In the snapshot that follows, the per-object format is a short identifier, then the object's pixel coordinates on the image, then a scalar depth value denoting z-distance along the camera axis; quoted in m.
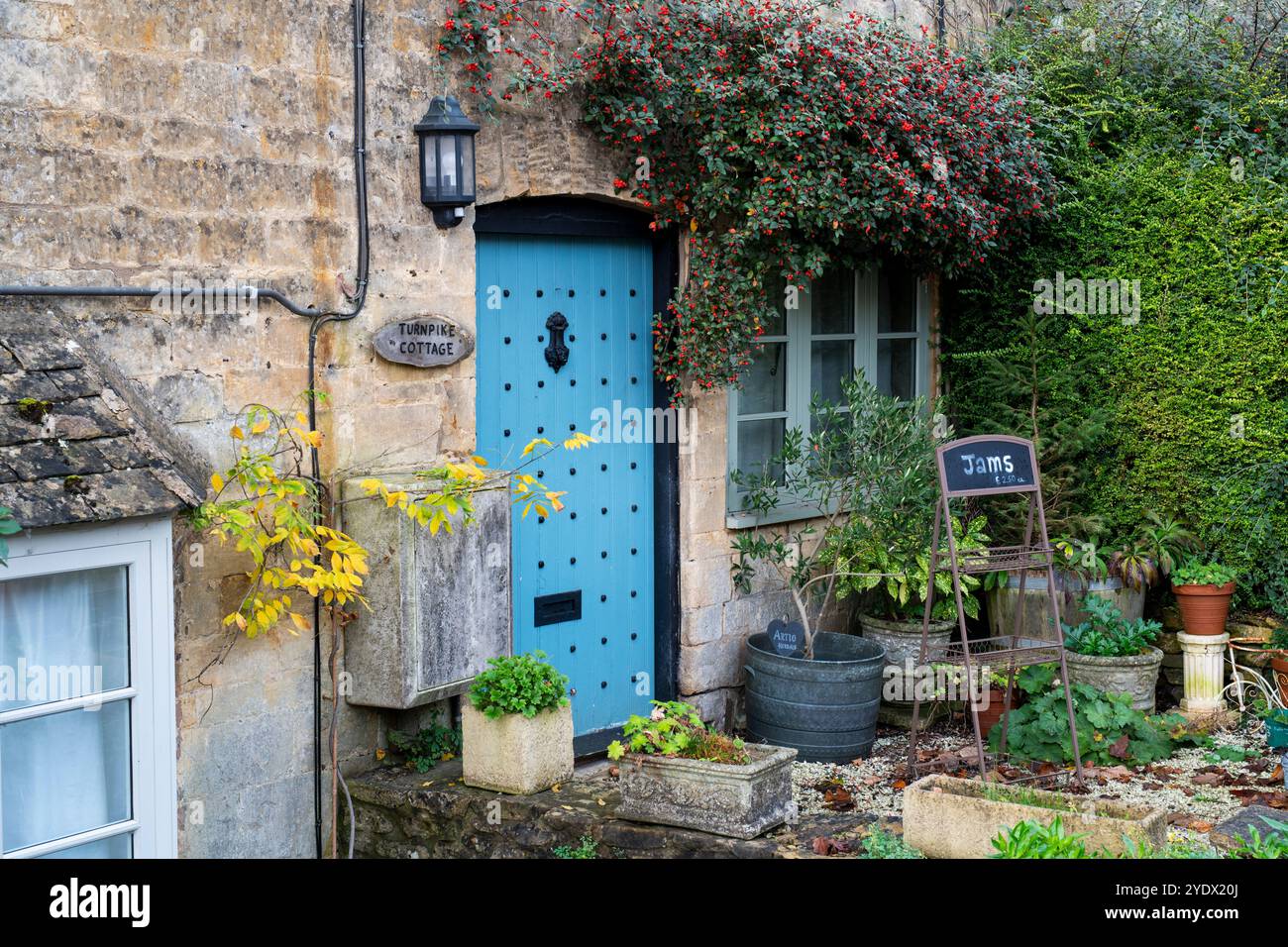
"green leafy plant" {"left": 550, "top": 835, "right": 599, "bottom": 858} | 5.46
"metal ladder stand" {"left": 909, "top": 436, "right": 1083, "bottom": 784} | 6.61
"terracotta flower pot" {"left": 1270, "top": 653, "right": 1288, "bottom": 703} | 7.70
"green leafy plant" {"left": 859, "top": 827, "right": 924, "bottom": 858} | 5.25
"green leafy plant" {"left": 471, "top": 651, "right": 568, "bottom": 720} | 5.64
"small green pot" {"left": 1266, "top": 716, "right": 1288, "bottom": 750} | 6.92
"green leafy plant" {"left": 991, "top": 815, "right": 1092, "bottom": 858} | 4.48
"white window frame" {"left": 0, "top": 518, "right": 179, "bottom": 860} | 4.68
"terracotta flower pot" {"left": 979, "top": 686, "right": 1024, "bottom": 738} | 7.76
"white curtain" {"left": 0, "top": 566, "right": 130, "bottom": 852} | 4.48
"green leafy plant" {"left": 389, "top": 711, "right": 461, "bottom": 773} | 6.08
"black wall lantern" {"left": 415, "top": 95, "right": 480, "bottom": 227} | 5.97
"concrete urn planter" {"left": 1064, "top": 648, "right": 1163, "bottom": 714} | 7.64
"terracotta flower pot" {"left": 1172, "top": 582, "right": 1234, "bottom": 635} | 7.82
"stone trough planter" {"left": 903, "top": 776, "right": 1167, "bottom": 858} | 5.01
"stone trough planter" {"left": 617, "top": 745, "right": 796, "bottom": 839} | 5.31
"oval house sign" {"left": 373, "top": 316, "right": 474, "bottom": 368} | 5.93
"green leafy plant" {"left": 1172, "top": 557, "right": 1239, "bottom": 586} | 7.79
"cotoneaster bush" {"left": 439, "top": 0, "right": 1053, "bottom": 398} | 6.59
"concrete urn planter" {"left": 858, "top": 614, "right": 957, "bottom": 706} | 7.79
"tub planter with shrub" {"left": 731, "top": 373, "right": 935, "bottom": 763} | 7.12
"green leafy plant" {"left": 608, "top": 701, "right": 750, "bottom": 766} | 5.45
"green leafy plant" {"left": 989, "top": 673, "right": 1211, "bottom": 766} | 7.05
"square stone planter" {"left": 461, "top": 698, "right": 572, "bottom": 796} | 5.72
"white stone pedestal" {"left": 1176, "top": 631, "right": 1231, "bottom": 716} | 7.87
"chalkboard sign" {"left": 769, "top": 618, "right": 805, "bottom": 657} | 7.23
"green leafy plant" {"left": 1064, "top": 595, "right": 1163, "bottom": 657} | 7.70
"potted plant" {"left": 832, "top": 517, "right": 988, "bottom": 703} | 7.61
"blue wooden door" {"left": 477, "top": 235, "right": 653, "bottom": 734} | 6.56
